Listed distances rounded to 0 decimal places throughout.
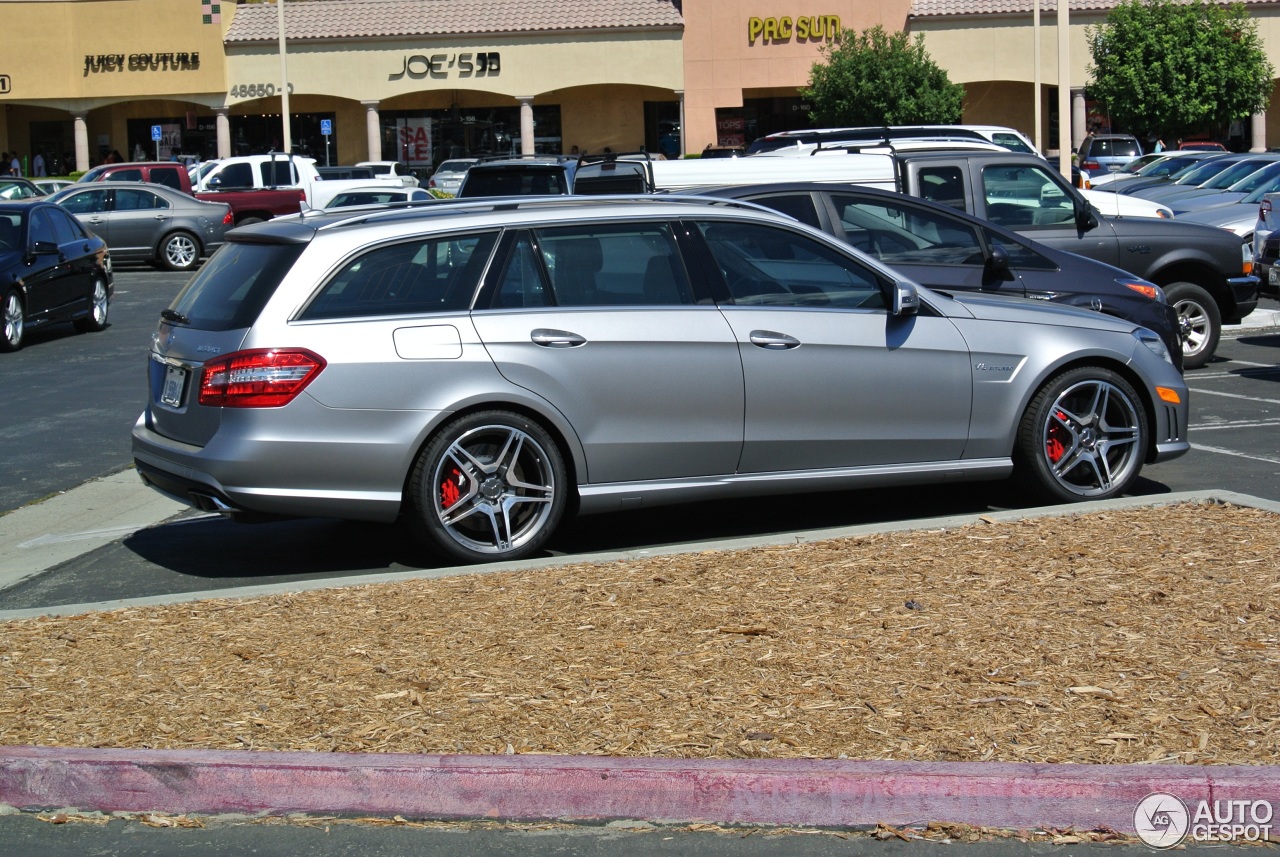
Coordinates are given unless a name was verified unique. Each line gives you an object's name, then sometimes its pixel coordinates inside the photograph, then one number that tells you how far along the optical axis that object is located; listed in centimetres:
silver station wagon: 687
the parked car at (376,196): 2838
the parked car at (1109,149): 4359
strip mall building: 5022
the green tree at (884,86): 4566
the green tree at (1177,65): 4531
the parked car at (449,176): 3675
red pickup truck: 3109
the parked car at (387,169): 3908
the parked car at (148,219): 2778
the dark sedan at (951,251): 1034
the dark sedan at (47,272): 1689
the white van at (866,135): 2077
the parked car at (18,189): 3016
